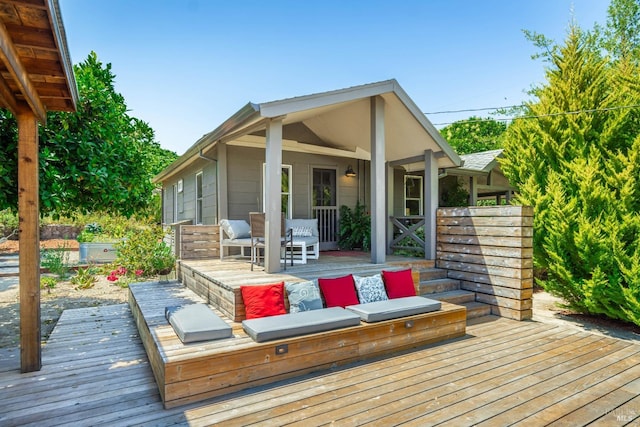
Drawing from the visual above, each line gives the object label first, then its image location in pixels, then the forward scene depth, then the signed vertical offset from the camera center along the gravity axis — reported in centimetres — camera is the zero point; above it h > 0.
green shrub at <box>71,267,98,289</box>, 767 -138
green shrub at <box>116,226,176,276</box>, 830 -92
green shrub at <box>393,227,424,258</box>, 713 -68
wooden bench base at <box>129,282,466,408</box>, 277 -125
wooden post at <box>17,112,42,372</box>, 325 -21
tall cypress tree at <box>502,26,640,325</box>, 455 +50
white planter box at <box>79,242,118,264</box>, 1093 -104
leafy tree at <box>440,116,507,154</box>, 2630 +624
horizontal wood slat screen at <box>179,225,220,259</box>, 641 -45
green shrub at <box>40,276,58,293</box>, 752 -139
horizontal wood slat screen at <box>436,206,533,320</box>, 506 -59
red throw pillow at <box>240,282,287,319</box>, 375 -90
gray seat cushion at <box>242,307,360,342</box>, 320 -102
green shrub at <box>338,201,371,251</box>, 820 -27
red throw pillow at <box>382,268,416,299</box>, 472 -92
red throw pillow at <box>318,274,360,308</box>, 423 -92
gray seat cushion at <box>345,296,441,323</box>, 380 -104
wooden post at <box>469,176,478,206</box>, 1006 +78
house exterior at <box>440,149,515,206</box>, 974 +116
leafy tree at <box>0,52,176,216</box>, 401 +82
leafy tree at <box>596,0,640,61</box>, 1636 +896
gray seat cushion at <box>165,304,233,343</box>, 309 -100
